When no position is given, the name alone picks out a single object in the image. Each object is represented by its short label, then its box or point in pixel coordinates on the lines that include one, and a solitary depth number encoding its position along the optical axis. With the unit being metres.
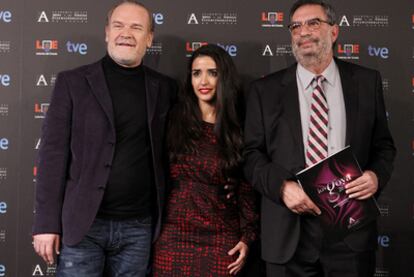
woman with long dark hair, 2.56
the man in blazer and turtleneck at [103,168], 2.39
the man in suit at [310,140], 2.28
